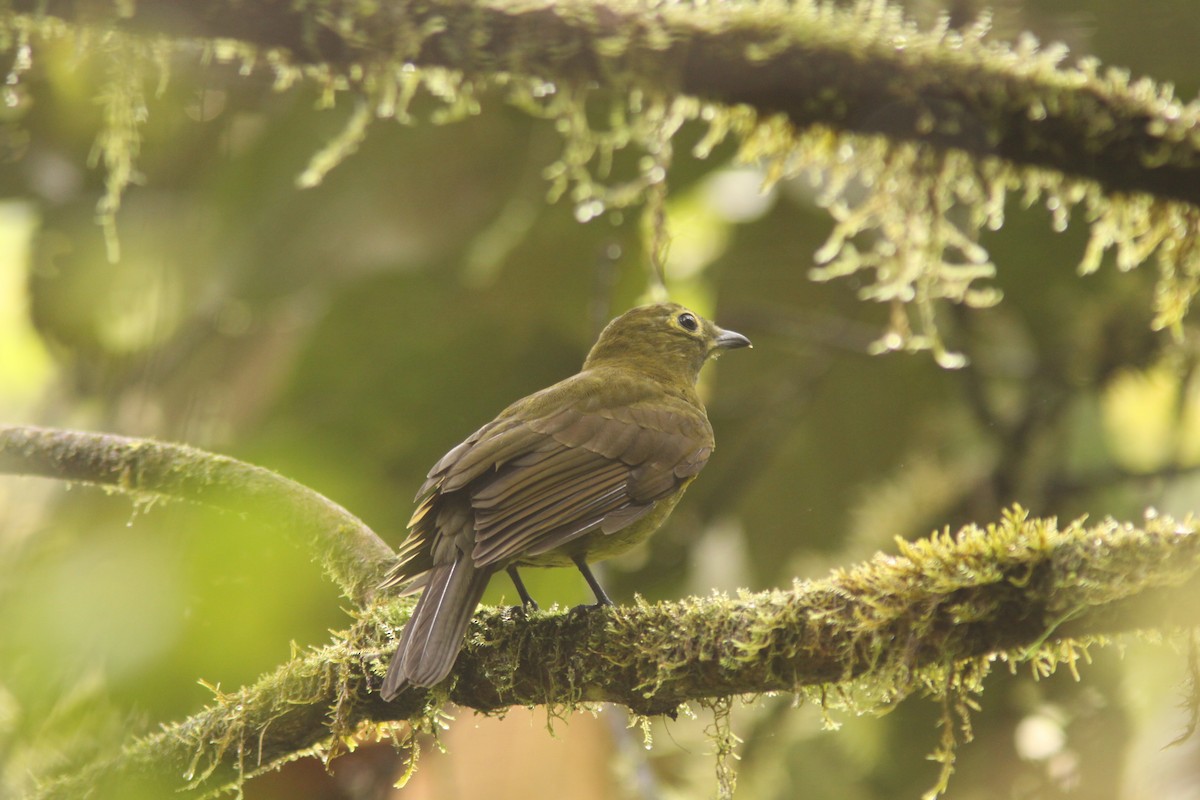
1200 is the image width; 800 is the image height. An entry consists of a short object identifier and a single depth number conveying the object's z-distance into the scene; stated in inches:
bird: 201.5
